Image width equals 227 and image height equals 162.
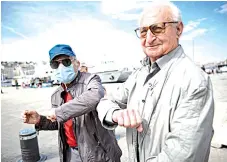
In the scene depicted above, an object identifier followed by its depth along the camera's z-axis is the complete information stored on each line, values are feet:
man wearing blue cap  6.47
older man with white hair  3.23
